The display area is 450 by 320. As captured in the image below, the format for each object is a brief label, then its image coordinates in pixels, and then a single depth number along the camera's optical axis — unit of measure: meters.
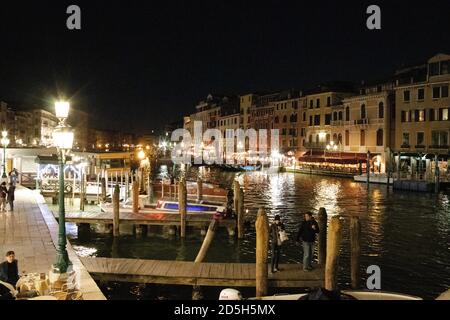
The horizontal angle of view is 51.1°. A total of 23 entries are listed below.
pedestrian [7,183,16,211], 20.62
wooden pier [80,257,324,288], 12.95
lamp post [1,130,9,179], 31.88
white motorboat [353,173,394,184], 47.56
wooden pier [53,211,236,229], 21.36
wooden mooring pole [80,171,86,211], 26.23
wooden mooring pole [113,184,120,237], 20.50
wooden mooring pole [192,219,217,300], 13.39
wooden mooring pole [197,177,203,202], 27.73
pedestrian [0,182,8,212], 20.55
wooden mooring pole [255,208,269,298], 11.99
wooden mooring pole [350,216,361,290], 13.11
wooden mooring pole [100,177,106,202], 27.46
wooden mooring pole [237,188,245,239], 20.92
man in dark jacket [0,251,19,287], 10.08
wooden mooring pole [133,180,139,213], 23.58
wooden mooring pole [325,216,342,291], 11.68
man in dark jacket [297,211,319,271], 13.33
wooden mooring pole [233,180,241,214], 21.58
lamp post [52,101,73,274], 10.52
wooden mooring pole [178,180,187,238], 20.95
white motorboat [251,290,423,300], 10.35
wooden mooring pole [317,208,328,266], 14.68
